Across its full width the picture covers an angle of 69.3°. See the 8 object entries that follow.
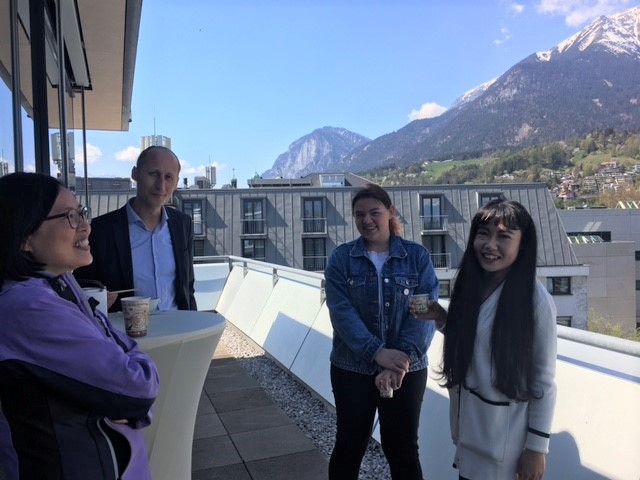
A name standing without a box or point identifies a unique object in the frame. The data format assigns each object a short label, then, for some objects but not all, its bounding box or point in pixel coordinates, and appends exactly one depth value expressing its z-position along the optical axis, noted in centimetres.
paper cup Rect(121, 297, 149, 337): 168
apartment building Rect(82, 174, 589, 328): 3256
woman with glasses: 92
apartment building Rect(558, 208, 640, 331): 4159
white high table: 184
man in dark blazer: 212
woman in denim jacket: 198
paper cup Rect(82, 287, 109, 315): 155
